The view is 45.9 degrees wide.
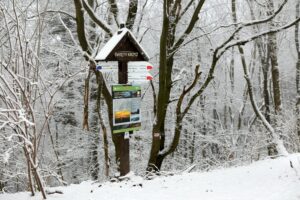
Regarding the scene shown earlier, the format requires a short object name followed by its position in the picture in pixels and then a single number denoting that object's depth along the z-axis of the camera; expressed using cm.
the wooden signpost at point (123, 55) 582
